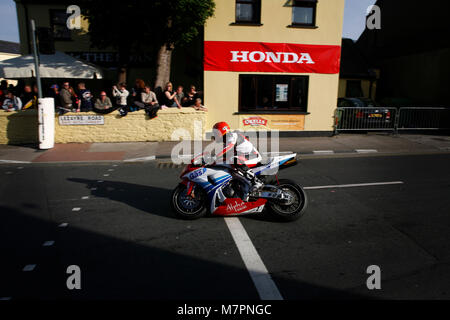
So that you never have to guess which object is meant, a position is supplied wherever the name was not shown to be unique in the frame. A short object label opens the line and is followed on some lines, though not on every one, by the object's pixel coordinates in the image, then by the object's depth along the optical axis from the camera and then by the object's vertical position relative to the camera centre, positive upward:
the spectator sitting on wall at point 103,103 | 13.12 -0.30
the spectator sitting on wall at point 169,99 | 13.63 -0.13
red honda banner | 14.17 +1.63
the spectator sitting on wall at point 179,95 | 14.21 +0.01
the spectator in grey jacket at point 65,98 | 12.99 -0.12
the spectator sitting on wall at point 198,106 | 13.70 -0.40
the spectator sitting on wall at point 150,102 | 13.27 -0.25
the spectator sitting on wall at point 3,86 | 14.81 +0.35
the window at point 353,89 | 26.81 +0.63
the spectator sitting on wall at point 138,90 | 13.48 +0.21
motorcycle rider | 5.57 -0.90
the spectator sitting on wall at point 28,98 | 13.31 -0.14
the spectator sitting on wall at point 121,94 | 13.43 +0.03
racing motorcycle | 5.77 -1.61
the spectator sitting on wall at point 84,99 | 13.20 -0.15
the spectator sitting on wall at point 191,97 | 14.18 -0.07
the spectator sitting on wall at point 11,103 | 12.86 -0.32
